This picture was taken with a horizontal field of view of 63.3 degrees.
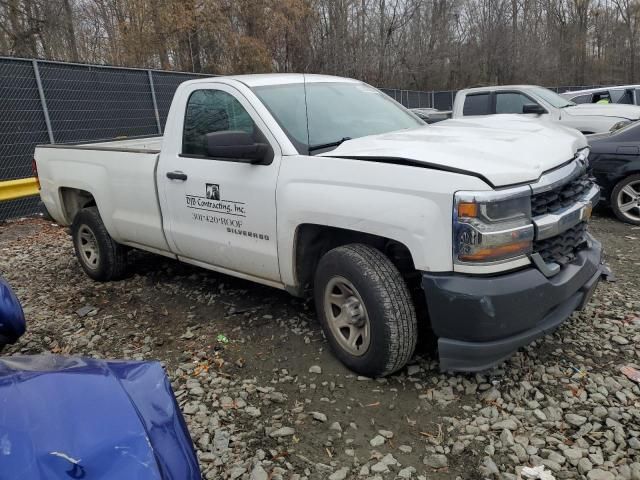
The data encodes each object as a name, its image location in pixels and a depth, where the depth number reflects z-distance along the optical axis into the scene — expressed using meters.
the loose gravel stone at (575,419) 2.66
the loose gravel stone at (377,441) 2.62
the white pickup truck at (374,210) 2.59
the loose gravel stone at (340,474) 2.43
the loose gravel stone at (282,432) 2.73
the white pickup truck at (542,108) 9.30
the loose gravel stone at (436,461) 2.46
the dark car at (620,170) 6.34
